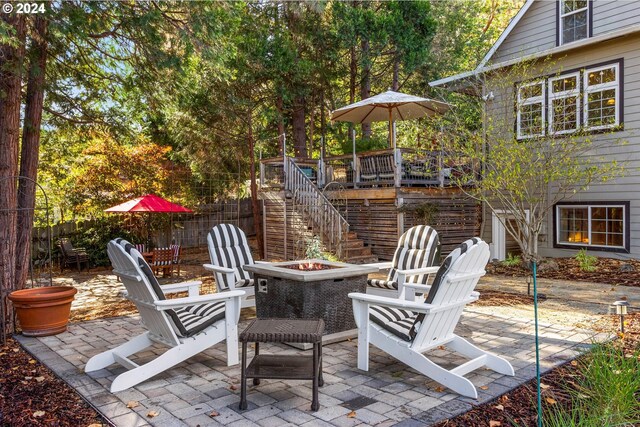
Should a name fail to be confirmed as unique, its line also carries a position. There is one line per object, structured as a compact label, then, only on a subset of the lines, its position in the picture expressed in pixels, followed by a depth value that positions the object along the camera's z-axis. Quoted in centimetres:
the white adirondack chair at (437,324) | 350
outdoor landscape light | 444
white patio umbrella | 1074
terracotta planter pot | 505
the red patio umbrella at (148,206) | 1001
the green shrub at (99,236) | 1259
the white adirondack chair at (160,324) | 368
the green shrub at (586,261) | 910
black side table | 320
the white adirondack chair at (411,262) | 533
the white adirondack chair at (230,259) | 583
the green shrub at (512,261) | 1013
